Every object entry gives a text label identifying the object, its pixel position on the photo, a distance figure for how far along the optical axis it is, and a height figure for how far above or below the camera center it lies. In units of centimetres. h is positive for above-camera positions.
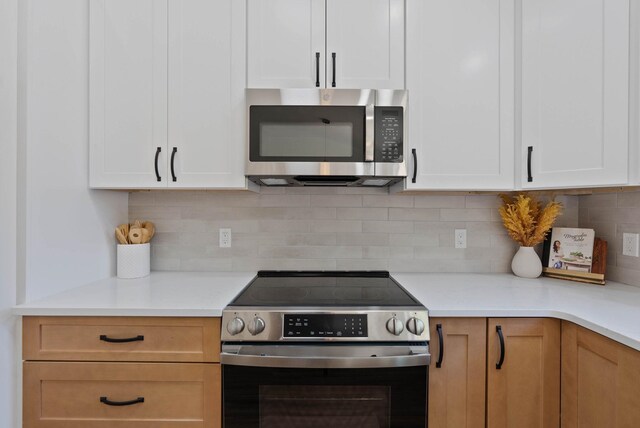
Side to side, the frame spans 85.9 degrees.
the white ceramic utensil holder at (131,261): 175 -25
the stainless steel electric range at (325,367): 122 -54
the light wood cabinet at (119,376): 126 -60
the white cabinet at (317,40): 160 +80
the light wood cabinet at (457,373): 127 -59
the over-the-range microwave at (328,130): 154 +37
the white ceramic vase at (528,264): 180 -26
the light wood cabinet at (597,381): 100 -53
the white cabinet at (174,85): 160 +59
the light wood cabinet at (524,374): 126 -59
